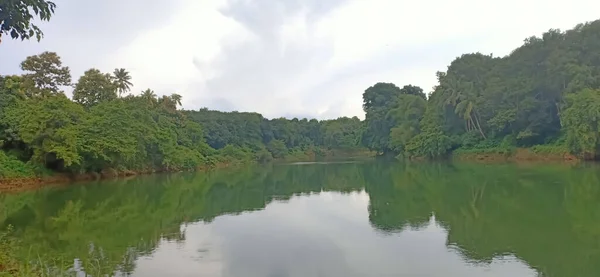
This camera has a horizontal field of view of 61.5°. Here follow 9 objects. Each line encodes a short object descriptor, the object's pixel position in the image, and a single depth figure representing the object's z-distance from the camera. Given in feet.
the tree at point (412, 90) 258.16
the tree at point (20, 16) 19.07
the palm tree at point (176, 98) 193.26
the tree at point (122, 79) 176.96
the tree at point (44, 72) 136.98
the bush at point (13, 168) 88.02
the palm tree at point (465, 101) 169.58
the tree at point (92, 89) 143.64
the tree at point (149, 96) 179.23
